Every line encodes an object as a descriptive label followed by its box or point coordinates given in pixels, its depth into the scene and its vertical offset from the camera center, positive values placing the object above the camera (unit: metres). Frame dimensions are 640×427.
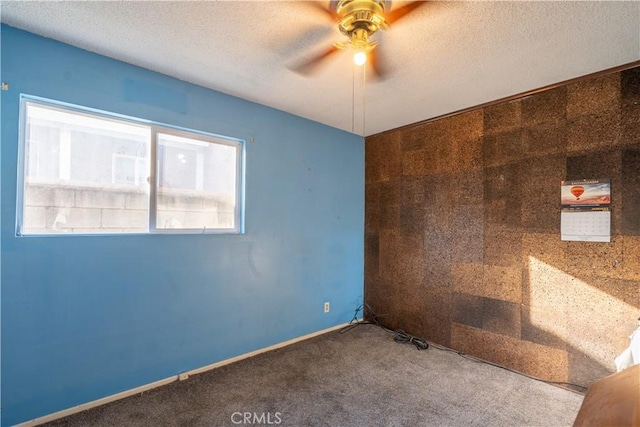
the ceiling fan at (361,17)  1.43 +1.05
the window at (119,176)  1.84 +0.31
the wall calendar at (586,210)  2.08 +0.09
